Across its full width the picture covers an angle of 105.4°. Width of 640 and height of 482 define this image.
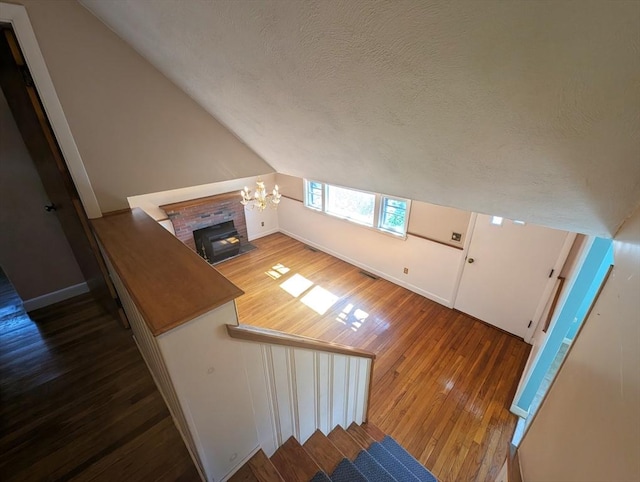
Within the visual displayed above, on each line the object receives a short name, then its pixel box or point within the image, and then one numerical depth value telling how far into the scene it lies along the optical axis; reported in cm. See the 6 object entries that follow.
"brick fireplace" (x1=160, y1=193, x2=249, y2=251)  464
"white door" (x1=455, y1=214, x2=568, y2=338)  280
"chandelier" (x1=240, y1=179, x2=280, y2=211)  341
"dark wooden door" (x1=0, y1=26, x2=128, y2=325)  152
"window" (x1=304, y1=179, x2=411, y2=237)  410
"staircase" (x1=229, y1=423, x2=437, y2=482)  125
